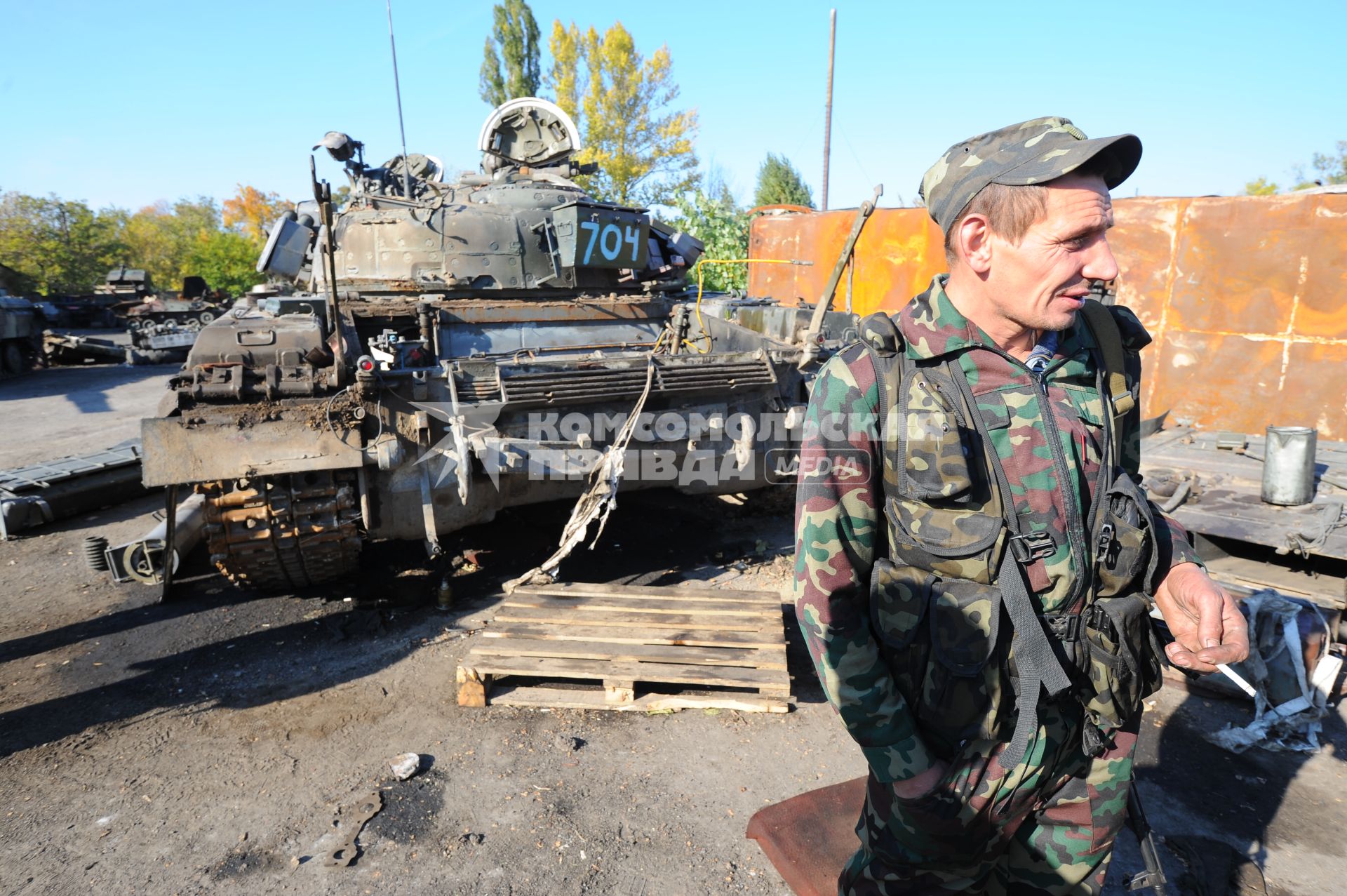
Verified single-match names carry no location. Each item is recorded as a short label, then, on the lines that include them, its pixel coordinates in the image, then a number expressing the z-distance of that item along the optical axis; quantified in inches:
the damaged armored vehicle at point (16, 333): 624.1
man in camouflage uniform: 60.2
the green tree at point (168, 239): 1561.3
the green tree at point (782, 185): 1219.9
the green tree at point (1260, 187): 1276.7
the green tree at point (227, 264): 1210.0
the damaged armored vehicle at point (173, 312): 826.2
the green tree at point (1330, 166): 1348.4
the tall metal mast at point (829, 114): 642.8
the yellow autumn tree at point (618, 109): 1132.5
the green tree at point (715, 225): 824.9
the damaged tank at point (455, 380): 169.2
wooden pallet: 153.0
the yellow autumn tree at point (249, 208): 1657.2
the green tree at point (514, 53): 1183.6
